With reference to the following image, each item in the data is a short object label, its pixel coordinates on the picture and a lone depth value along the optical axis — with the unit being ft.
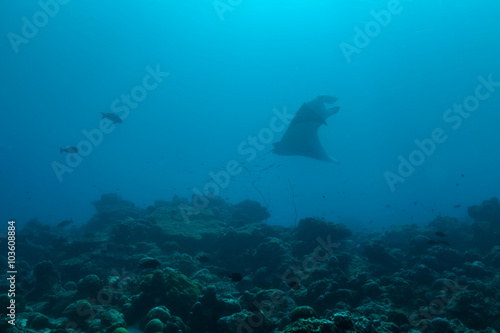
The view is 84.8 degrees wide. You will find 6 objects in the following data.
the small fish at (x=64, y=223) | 48.21
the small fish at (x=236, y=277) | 21.48
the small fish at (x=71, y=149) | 50.43
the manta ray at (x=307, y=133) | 56.59
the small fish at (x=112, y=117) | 54.90
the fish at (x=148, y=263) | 23.90
